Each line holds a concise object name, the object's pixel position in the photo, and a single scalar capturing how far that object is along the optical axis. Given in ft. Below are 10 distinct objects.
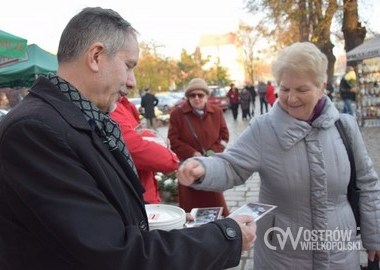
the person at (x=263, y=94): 71.82
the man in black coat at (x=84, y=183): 4.06
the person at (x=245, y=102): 66.80
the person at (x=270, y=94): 67.72
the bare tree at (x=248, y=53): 179.32
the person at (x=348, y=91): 50.03
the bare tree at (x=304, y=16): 57.52
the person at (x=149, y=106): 65.62
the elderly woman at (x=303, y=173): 7.54
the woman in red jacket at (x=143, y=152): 9.73
